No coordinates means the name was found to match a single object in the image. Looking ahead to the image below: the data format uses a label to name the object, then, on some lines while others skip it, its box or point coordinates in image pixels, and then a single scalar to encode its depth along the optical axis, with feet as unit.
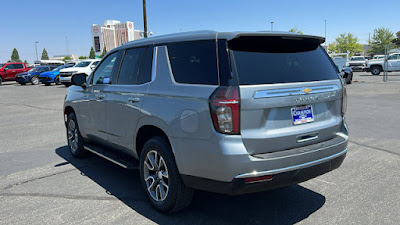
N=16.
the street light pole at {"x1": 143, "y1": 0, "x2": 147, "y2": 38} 91.66
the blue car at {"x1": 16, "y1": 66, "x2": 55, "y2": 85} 97.24
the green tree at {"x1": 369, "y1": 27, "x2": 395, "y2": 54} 254.47
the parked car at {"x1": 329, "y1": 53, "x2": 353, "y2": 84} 107.81
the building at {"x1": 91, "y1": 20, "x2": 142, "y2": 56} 529.65
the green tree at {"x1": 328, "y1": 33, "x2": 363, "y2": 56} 275.18
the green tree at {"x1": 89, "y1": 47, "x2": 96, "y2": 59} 526.66
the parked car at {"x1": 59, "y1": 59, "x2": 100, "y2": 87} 81.30
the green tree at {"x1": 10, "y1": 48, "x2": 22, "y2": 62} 490.08
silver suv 9.86
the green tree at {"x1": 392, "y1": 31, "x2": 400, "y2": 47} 316.68
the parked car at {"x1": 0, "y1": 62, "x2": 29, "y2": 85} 104.58
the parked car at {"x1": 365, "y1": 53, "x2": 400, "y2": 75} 97.35
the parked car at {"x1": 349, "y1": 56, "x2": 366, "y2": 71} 129.49
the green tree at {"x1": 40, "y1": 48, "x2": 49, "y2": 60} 594.65
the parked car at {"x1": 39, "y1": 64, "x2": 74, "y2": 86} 91.40
